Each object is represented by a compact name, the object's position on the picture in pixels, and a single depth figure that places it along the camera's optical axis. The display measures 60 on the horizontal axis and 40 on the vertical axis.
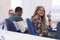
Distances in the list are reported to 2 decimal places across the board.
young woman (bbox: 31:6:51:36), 2.71
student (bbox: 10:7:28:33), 3.12
